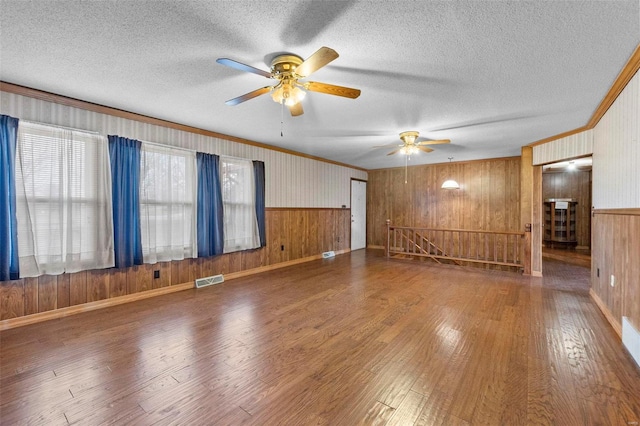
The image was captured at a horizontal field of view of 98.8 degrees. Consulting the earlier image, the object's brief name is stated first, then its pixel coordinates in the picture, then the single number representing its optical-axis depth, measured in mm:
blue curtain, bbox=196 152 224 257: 4328
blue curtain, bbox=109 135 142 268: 3432
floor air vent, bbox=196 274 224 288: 4301
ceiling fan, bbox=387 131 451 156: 4375
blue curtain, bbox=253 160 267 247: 5223
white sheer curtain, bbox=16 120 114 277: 2855
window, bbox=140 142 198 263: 3754
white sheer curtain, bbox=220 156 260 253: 4770
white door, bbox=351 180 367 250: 8156
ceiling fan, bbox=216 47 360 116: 1993
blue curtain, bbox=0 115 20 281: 2693
